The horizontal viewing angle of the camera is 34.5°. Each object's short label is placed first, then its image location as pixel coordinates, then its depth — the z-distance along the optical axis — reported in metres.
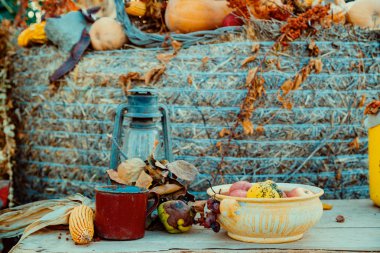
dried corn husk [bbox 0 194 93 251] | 1.81
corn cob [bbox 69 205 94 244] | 1.59
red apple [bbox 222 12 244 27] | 2.51
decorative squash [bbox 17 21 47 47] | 2.95
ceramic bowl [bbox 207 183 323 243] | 1.54
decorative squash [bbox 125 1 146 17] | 2.69
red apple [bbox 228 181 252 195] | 1.70
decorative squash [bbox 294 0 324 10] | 2.52
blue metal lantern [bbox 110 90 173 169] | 1.82
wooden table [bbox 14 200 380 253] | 1.55
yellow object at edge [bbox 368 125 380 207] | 1.99
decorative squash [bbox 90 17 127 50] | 2.66
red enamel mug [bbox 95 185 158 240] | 1.58
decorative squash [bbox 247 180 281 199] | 1.59
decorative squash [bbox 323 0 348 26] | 2.49
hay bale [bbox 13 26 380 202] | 2.46
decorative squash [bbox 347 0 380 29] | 2.55
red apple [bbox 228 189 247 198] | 1.62
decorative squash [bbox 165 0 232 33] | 2.56
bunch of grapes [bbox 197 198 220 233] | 1.60
